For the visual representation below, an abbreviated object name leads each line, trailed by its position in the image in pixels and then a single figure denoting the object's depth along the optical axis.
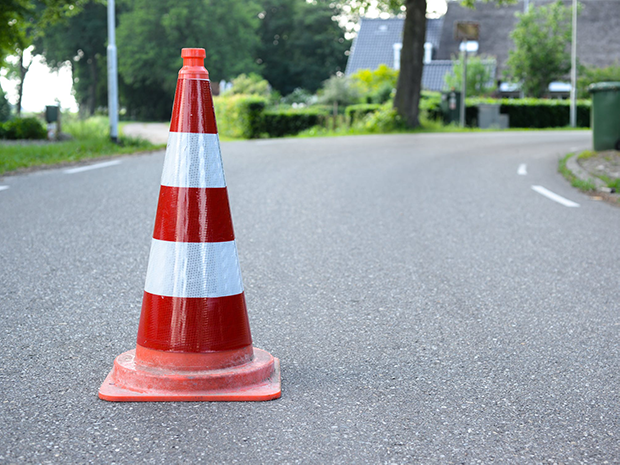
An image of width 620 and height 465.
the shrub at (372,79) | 38.42
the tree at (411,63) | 25.59
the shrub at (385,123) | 25.17
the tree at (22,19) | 13.48
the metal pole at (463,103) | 29.57
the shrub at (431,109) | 29.51
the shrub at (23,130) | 18.61
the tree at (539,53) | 41.59
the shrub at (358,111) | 27.80
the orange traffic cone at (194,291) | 2.86
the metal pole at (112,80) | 15.88
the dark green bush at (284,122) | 25.42
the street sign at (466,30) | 29.25
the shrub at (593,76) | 43.94
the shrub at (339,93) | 35.06
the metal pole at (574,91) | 34.41
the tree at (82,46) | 59.34
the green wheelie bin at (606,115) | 13.11
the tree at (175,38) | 56.91
